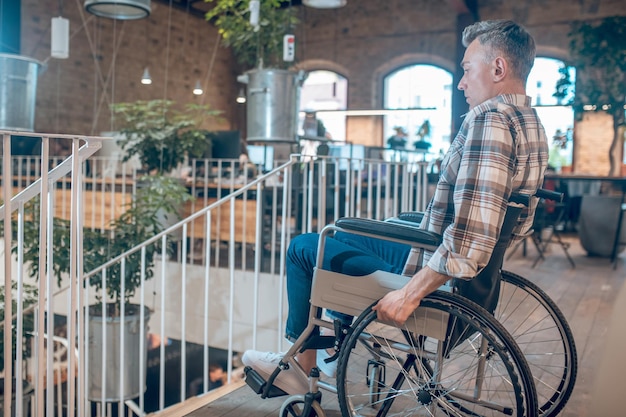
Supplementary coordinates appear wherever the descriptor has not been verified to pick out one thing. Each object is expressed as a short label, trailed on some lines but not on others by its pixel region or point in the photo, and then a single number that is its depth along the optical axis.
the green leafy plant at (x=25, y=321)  2.82
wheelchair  1.31
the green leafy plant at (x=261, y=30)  5.18
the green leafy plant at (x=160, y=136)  4.84
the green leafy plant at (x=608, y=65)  6.14
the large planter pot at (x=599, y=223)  5.32
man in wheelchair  1.32
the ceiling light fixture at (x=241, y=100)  11.88
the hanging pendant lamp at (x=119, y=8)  3.85
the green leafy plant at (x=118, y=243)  3.58
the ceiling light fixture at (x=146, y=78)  9.41
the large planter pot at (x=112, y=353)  3.72
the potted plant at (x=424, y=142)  6.89
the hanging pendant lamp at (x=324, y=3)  4.89
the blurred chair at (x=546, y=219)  5.11
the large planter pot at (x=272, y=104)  4.91
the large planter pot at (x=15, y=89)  4.02
